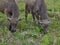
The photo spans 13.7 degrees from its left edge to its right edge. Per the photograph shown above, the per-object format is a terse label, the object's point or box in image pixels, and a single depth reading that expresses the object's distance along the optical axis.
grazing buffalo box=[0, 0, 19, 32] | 9.34
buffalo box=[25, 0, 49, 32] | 9.62
